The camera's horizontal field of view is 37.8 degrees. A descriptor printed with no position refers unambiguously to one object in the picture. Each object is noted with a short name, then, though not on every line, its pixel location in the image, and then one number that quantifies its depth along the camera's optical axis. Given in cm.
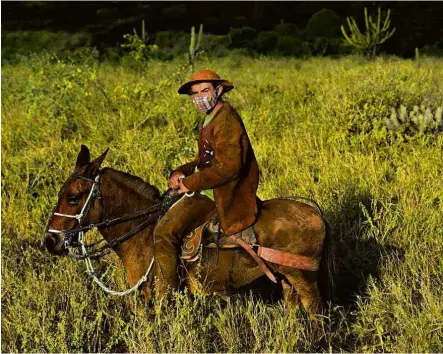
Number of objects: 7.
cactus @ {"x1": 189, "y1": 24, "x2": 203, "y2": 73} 1753
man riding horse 440
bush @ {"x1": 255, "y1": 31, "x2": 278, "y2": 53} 3019
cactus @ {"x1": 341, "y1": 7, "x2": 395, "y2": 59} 2488
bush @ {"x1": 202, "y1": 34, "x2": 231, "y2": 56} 2679
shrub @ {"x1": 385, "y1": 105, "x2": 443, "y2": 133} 886
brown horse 454
